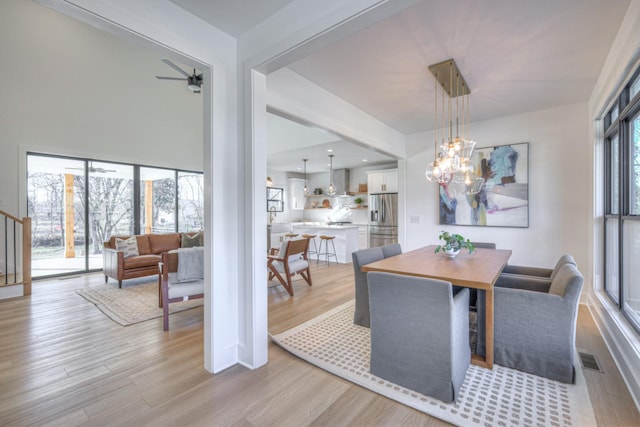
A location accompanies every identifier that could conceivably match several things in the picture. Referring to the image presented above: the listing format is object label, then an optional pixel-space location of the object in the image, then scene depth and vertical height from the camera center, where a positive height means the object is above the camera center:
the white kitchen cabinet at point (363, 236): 8.23 -0.72
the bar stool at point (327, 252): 6.79 -0.97
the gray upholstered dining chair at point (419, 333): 1.80 -0.82
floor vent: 2.21 -1.22
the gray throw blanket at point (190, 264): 3.16 -0.58
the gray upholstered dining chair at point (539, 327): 2.00 -0.86
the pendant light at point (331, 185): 7.98 +0.79
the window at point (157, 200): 6.89 +0.31
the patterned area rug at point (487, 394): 1.68 -1.21
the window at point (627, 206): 2.25 +0.02
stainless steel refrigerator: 7.25 -0.21
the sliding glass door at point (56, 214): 5.41 +0.00
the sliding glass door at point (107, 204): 6.08 +0.20
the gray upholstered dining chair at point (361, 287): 2.98 -0.80
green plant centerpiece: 3.03 -0.37
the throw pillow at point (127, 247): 4.96 -0.59
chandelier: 2.96 +0.66
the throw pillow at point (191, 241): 5.79 -0.58
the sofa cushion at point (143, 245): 5.49 -0.62
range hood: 9.39 +1.02
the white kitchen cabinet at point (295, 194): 10.41 +0.64
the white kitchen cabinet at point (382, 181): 7.54 +0.80
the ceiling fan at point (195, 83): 3.72 +1.73
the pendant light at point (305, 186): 9.49 +0.90
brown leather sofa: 4.73 -0.78
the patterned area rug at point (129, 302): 3.44 -1.22
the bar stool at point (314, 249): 7.23 -0.95
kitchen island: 6.76 -0.66
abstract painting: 4.30 +0.27
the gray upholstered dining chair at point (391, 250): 3.33 -0.47
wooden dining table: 2.09 -0.49
